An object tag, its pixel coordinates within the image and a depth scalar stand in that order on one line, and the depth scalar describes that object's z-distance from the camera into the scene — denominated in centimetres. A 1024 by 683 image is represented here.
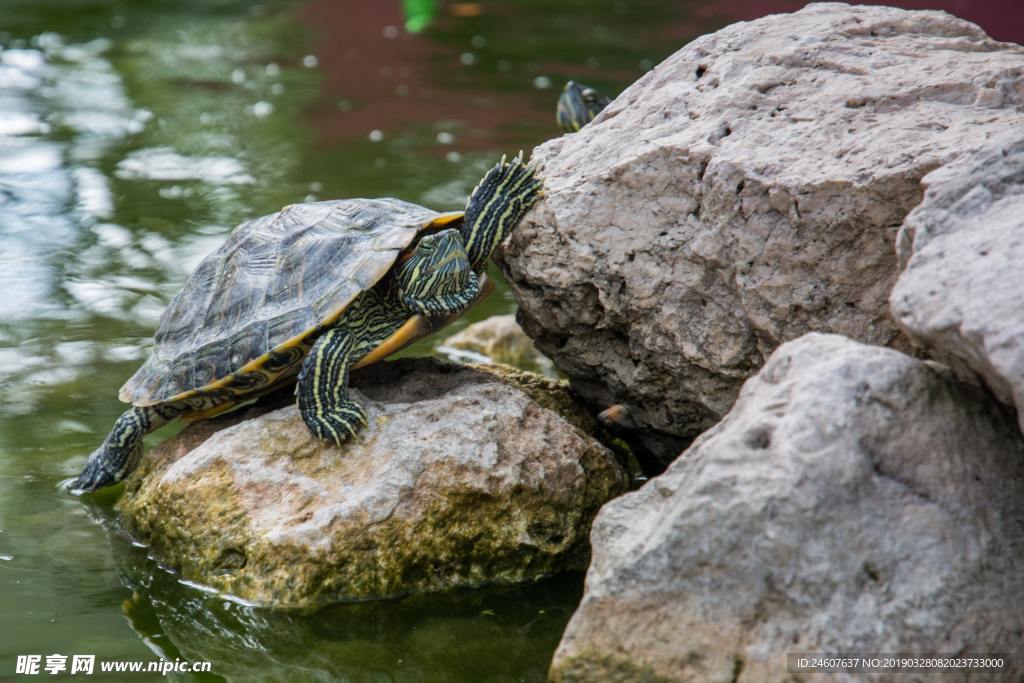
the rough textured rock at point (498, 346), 486
